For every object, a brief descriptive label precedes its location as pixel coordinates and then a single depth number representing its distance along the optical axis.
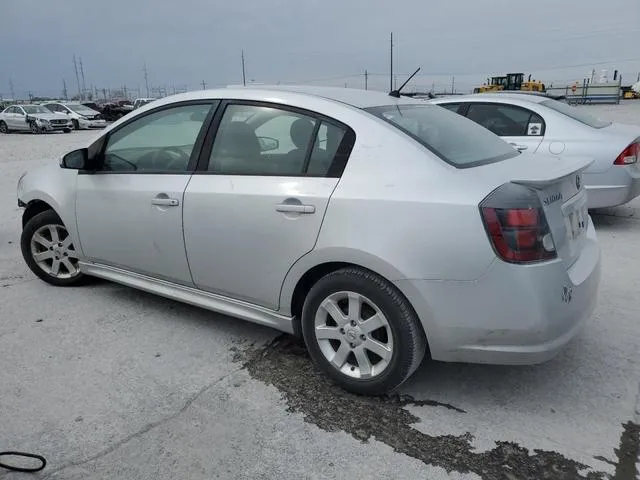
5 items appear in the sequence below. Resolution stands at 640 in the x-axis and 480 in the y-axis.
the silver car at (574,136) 5.92
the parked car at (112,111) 34.72
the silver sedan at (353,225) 2.47
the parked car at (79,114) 27.19
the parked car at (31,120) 24.94
